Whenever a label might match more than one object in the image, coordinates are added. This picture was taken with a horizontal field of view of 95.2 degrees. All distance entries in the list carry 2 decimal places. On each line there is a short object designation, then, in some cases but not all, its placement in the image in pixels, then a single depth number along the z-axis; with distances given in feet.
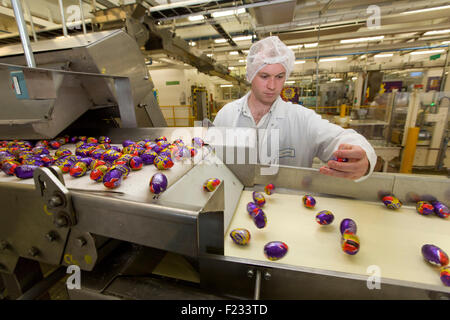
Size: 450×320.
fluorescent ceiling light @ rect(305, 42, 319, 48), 24.50
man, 5.62
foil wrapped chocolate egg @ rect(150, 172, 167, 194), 2.65
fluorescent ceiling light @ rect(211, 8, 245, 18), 10.93
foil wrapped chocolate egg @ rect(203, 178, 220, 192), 3.29
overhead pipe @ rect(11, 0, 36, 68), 2.81
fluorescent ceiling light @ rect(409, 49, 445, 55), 29.44
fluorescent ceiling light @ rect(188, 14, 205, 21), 13.20
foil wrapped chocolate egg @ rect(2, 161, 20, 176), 3.18
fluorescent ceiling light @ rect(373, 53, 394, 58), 34.05
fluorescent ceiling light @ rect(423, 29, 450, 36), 19.87
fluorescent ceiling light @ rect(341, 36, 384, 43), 21.22
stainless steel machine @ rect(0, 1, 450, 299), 2.25
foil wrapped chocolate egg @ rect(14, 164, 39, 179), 3.04
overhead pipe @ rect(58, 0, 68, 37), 5.69
